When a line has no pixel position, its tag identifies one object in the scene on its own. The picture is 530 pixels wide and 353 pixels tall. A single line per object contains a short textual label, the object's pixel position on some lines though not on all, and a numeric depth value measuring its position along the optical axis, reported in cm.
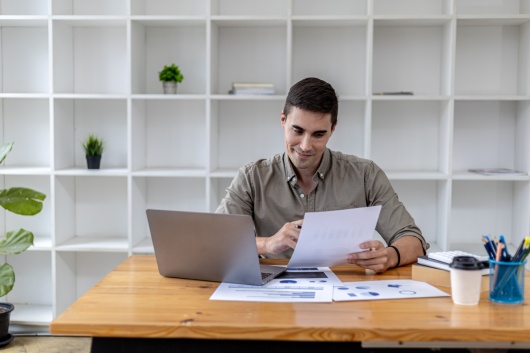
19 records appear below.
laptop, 183
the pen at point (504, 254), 176
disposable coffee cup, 171
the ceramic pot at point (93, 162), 388
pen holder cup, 174
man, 247
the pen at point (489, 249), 179
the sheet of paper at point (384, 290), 178
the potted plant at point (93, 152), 388
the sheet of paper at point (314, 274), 197
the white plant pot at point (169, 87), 383
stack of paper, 373
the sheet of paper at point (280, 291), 175
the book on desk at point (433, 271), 193
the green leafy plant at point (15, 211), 335
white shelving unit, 379
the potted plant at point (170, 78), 381
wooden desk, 151
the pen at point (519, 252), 174
